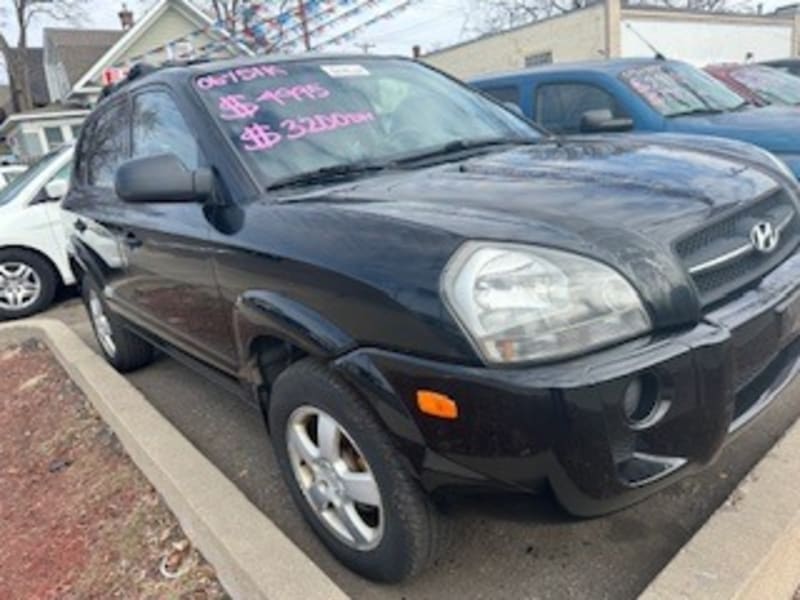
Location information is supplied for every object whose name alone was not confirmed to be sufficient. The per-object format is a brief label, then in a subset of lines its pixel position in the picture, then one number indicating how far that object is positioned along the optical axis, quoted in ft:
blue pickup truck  16.25
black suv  5.37
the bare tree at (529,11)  123.24
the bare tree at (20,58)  118.11
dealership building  56.59
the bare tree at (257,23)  63.57
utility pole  76.48
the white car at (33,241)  21.04
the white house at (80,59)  79.82
